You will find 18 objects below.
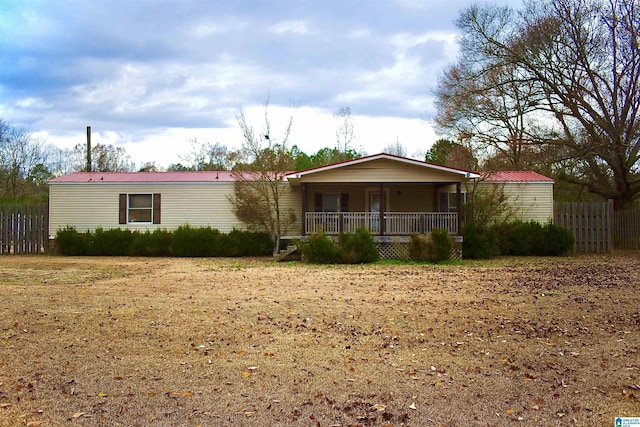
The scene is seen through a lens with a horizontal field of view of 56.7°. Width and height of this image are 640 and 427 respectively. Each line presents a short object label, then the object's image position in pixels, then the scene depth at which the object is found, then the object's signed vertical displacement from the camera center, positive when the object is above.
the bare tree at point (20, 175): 37.09 +4.04
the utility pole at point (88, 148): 34.19 +5.21
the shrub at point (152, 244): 22.83 -0.28
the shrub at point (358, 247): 19.19 -0.37
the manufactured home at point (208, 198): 23.64 +1.52
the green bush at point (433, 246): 19.78 -0.36
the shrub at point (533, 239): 22.42 -0.17
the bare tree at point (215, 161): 42.72 +5.62
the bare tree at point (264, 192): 22.97 +1.73
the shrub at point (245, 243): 22.89 -0.27
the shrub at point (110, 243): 22.84 -0.23
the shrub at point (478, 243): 21.33 -0.29
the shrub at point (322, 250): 19.25 -0.46
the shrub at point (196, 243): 22.75 -0.25
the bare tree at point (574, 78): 23.08 +6.53
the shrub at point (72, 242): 22.84 -0.19
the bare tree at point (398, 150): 47.19 +6.80
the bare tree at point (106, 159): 44.84 +6.00
